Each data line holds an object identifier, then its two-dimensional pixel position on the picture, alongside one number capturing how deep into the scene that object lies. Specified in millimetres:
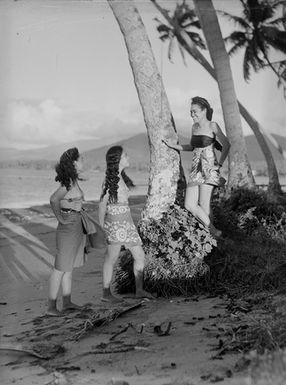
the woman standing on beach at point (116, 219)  4602
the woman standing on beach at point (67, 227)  4414
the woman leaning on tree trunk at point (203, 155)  4836
